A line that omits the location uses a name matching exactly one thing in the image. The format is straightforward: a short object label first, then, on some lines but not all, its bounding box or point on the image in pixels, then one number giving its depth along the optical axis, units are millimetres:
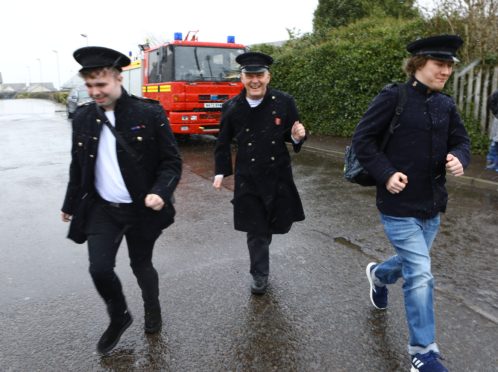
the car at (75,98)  23391
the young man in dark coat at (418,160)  2600
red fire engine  11336
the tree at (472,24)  8719
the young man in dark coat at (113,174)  2730
